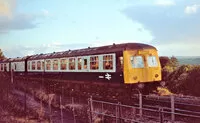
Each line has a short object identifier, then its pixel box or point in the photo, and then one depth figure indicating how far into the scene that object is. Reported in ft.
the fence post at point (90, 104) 51.42
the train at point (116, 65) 63.46
